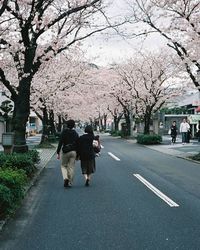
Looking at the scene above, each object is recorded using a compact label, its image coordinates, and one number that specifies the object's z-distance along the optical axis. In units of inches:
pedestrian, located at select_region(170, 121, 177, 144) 1323.8
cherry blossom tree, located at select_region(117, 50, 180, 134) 1397.6
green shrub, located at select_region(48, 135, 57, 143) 1566.7
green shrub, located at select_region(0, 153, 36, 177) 458.3
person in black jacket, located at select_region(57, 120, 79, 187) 431.8
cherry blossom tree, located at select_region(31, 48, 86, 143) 1180.5
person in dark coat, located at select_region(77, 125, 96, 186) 440.5
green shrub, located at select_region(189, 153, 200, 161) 745.3
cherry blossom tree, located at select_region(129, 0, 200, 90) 705.0
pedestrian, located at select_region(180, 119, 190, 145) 1270.9
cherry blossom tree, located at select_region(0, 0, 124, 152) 542.3
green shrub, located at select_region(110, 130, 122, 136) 2358.8
